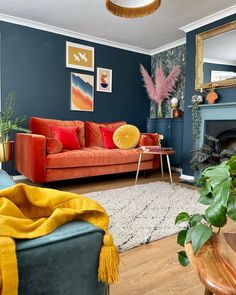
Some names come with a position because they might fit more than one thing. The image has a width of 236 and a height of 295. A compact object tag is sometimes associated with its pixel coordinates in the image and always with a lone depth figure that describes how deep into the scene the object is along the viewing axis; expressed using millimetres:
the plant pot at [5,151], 3008
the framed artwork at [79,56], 3898
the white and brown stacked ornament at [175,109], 4129
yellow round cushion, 3660
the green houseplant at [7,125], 3021
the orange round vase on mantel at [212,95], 3330
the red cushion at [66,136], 3334
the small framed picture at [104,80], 4258
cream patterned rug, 1719
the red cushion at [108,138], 3734
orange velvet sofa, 2756
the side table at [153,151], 3100
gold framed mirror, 3162
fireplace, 3264
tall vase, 4522
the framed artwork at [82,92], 4008
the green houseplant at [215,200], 529
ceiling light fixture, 2168
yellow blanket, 537
